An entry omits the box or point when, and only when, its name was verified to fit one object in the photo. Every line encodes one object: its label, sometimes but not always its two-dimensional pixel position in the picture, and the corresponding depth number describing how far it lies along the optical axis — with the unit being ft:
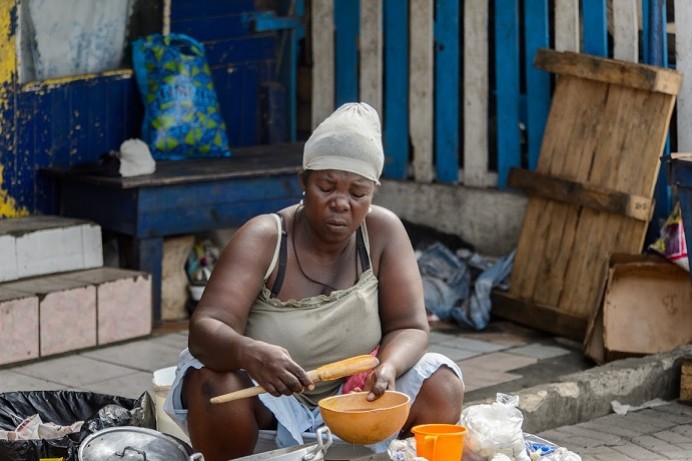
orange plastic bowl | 12.30
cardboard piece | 20.52
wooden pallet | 21.48
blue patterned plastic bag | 23.47
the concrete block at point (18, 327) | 19.21
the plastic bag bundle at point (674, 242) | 20.21
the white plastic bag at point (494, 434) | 13.20
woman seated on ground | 13.03
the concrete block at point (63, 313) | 19.79
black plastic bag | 13.67
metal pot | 11.95
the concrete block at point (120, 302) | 20.61
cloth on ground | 23.34
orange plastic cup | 12.74
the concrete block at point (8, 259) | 20.57
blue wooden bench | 21.62
